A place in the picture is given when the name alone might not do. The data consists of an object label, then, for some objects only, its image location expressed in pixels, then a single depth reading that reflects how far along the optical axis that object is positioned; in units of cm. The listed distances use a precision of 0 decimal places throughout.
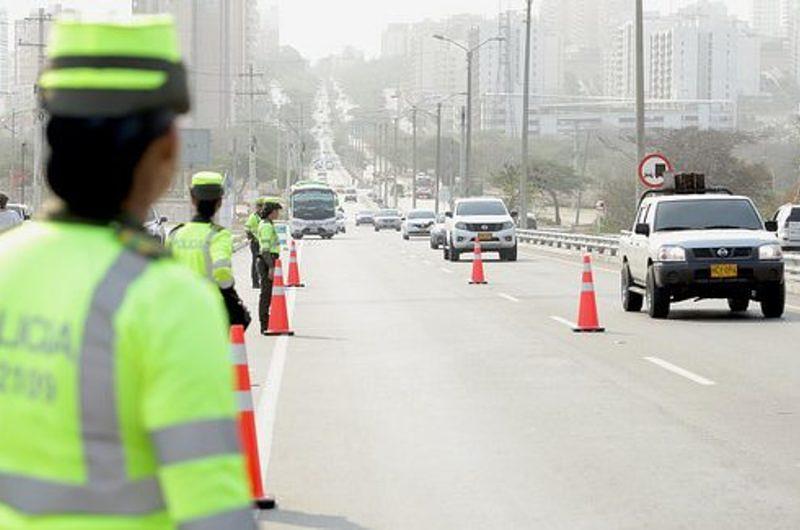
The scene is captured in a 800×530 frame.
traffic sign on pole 4041
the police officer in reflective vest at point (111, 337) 288
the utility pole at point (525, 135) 6323
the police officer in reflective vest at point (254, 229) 2659
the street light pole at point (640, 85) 4369
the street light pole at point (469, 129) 8044
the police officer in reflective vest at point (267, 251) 2255
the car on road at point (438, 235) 6154
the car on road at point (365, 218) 12875
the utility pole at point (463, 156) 9072
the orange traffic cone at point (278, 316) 2208
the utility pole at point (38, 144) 5934
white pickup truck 2361
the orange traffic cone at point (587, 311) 2186
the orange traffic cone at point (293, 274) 3469
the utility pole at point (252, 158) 8479
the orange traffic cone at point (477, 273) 3531
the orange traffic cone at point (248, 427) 959
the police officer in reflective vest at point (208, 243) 1258
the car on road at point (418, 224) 8275
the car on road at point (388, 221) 10962
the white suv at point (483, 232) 4888
